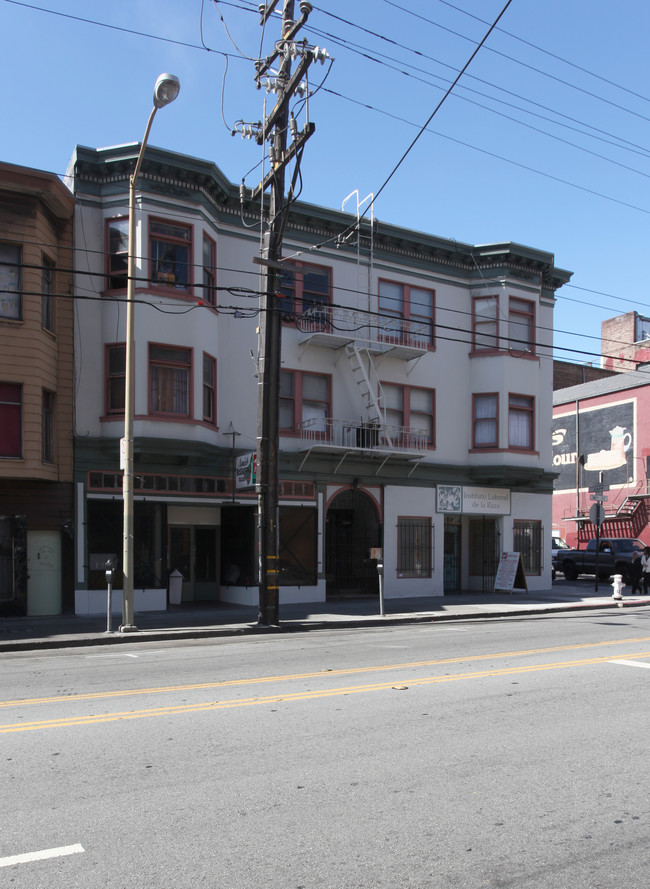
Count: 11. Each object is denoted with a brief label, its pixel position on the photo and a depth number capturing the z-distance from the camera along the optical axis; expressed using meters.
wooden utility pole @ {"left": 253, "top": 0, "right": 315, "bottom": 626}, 16.67
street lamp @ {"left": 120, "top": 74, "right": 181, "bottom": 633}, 15.47
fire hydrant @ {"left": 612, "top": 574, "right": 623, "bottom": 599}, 22.77
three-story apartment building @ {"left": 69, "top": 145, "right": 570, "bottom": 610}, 19.42
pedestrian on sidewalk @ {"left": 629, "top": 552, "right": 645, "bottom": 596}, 25.69
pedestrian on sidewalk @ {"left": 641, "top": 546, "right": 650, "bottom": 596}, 25.52
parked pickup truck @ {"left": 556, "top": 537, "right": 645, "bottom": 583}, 31.61
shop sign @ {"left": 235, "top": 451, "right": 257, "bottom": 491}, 18.22
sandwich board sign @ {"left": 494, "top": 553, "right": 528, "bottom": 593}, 24.50
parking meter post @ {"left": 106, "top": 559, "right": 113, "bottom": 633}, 15.16
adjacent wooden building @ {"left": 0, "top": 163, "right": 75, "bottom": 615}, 17.69
